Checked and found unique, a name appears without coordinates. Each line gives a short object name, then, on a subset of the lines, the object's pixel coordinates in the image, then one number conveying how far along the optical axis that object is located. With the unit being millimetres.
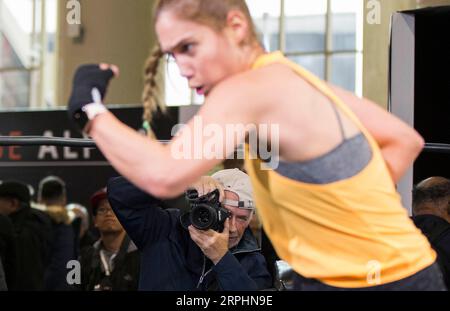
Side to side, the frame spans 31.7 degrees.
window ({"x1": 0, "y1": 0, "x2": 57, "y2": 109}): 8258
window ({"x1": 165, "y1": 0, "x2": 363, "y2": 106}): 7458
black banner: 5477
